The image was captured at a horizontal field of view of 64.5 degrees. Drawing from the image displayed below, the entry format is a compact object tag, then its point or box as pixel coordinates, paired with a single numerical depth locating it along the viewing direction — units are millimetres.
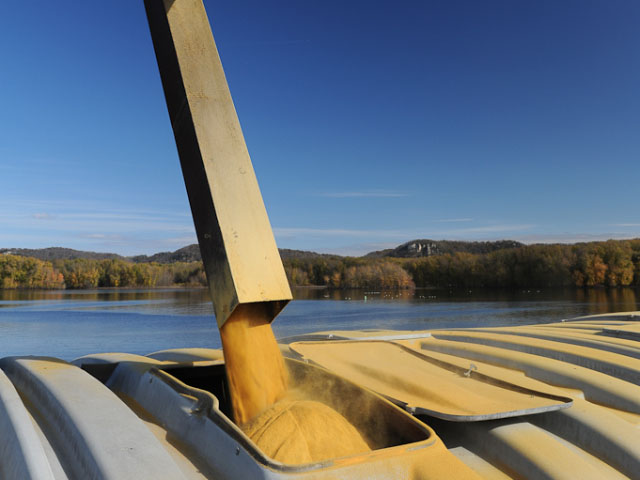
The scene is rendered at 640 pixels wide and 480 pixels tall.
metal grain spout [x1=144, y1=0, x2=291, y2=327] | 3309
